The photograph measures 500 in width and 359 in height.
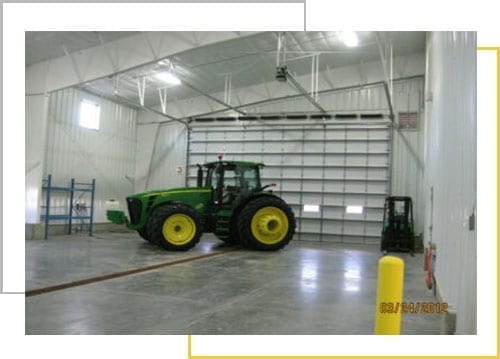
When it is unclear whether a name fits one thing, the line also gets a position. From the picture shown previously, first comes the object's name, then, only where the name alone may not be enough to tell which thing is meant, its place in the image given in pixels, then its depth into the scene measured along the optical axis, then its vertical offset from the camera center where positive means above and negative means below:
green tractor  10.90 -0.53
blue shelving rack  12.84 -0.63
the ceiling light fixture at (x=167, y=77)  14.05 +3.53
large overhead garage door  15.09 +0.66
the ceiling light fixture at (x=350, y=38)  12.17 +4.31
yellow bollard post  2.98 -0.70
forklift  12.67 -1.19
